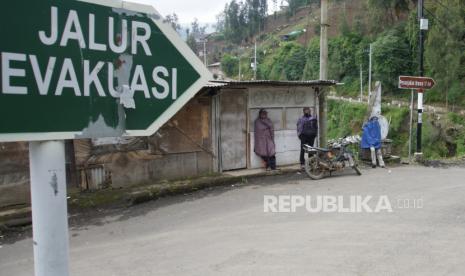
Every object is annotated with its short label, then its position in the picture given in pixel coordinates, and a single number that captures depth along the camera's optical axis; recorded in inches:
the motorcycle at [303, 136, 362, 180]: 398.3
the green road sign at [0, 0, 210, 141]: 46.8
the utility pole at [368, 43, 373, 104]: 1895.4
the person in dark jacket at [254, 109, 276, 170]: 430.3
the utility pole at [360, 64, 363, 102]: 2001.5
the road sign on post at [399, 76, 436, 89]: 466.3
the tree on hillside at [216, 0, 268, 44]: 4372.5
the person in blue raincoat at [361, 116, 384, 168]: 460.8
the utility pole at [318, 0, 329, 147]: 452.4
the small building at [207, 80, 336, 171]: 413.1
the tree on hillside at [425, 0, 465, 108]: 1391.5
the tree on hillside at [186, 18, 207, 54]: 5597.4
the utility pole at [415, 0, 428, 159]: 477.1
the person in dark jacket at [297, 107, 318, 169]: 437.1
